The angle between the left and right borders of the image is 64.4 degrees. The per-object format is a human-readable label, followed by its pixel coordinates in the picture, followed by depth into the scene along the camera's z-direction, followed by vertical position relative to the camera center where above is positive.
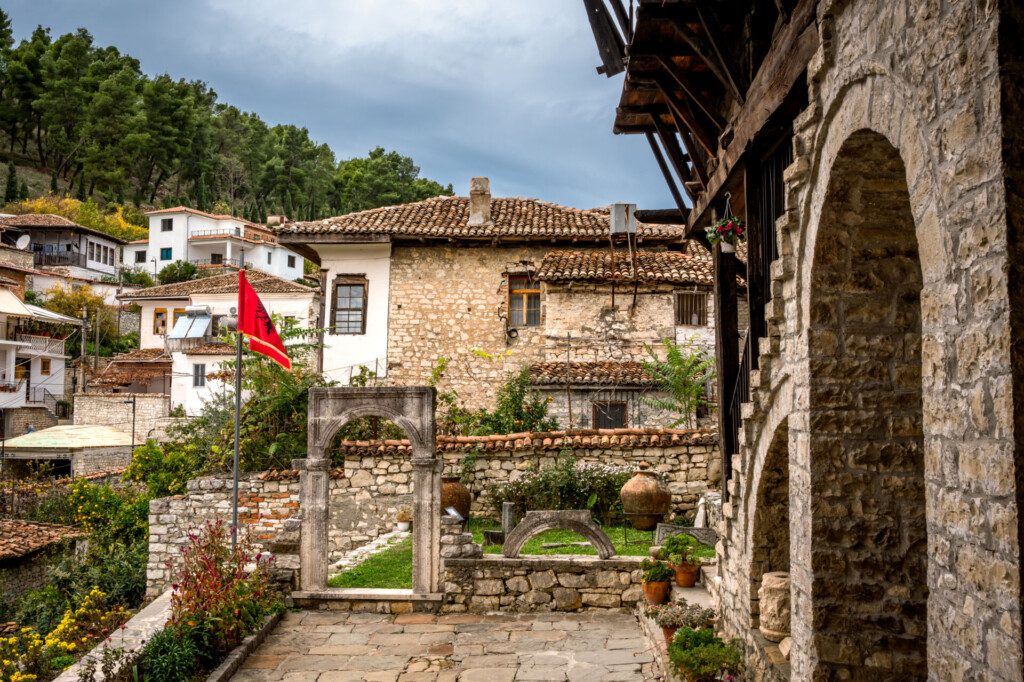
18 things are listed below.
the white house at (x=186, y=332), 33.69 +2.41
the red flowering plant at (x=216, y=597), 8.09 -2.28
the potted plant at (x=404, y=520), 14.96 -2.44
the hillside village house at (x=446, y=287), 20.94 +2.63
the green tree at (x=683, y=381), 17.00 +0.19
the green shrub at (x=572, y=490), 14.65 -1.84
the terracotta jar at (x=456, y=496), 14.16 -1.89
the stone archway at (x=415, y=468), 10.43 -1.05
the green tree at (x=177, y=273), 48.55 +6.71
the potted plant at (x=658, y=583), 9.48 -2.24
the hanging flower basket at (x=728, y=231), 7.97 +1.58
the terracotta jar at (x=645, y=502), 13.38 -1.84
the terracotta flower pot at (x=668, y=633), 8.00 -2.39
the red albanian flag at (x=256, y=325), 10.78 +0.83
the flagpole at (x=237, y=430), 9.81 -0.55
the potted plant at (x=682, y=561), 9.48 -2.00
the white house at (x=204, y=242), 54.56 +9.67
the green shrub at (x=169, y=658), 7.27 -2.48
